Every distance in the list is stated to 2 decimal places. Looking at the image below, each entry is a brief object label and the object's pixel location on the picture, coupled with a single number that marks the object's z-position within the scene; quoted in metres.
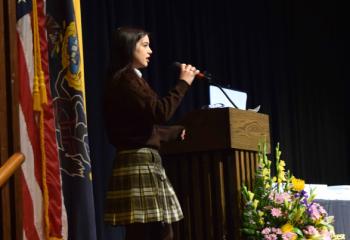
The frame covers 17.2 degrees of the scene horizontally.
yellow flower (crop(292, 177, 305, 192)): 5.55
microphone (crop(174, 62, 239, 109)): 4.77
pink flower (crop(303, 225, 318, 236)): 5.32
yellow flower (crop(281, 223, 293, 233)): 5.25
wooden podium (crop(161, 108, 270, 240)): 5.16
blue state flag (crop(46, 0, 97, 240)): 4.67
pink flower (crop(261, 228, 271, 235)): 5.18
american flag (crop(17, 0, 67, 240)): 4.37
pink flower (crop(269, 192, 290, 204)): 5.39
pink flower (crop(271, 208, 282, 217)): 5.29
